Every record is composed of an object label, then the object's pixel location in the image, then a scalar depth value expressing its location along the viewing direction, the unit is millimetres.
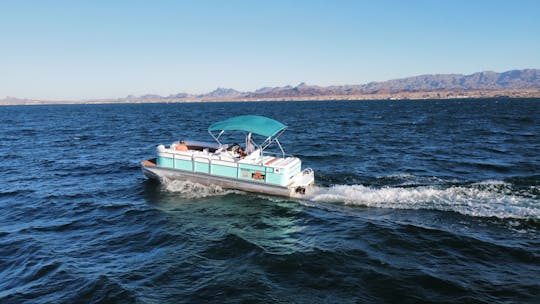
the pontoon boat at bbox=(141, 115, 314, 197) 18719
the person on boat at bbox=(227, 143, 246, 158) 20484
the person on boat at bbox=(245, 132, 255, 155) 20475
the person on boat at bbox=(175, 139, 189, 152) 21473
